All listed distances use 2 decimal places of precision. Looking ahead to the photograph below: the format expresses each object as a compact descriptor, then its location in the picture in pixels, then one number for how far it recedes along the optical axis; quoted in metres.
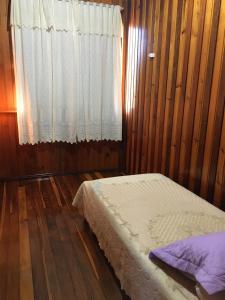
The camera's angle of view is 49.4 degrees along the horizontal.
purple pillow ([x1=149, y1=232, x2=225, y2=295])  0.91
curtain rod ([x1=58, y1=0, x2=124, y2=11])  3.06
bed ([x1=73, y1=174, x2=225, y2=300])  1.14
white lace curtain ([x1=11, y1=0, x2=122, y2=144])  2.94
